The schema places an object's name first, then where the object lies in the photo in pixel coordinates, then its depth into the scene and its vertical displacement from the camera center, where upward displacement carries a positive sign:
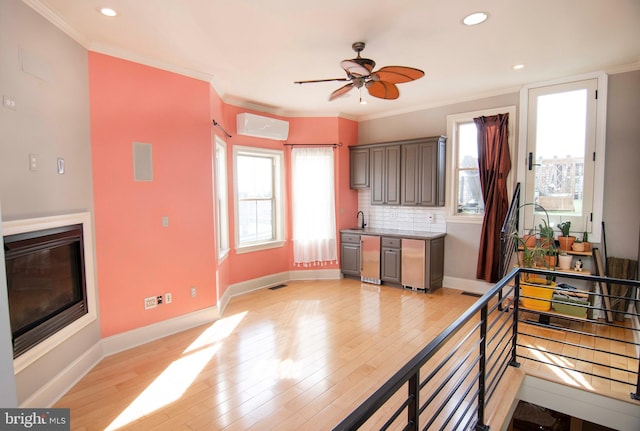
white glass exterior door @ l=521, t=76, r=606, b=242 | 4.01 +0.53
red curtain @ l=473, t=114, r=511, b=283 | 4.62 +0.16
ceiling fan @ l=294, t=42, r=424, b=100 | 2.74 +1.05
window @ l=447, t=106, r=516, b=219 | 5.05 +0.36
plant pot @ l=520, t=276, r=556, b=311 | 3.76 -1.15
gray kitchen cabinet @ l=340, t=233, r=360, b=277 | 5.75 -1.03
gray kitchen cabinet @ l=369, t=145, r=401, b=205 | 5.58 +0.35
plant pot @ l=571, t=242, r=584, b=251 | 3.99 -0.64
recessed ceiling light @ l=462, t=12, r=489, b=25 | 2.64 +1.43
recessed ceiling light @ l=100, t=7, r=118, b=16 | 2.50 +1.41
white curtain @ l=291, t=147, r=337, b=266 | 5.77 -0.18
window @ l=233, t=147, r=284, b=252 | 5.23 -0.03
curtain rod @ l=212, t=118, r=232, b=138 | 4.12 +0.91
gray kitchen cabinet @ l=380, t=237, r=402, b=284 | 5.28 -1.04
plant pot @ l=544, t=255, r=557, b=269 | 3.93 -0.82
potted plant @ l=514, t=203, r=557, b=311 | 3.80 -0.85
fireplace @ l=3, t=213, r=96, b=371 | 2.27 -0.65
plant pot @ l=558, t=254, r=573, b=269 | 3.98 -0.81
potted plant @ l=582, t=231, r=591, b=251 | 3.99 -0.58
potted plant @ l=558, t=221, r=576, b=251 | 4.07 -0.54
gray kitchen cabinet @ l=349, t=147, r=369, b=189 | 5.95 +0.50
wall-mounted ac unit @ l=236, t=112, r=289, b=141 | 4.95 +1.08
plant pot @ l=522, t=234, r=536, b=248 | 4.38 -0.61
